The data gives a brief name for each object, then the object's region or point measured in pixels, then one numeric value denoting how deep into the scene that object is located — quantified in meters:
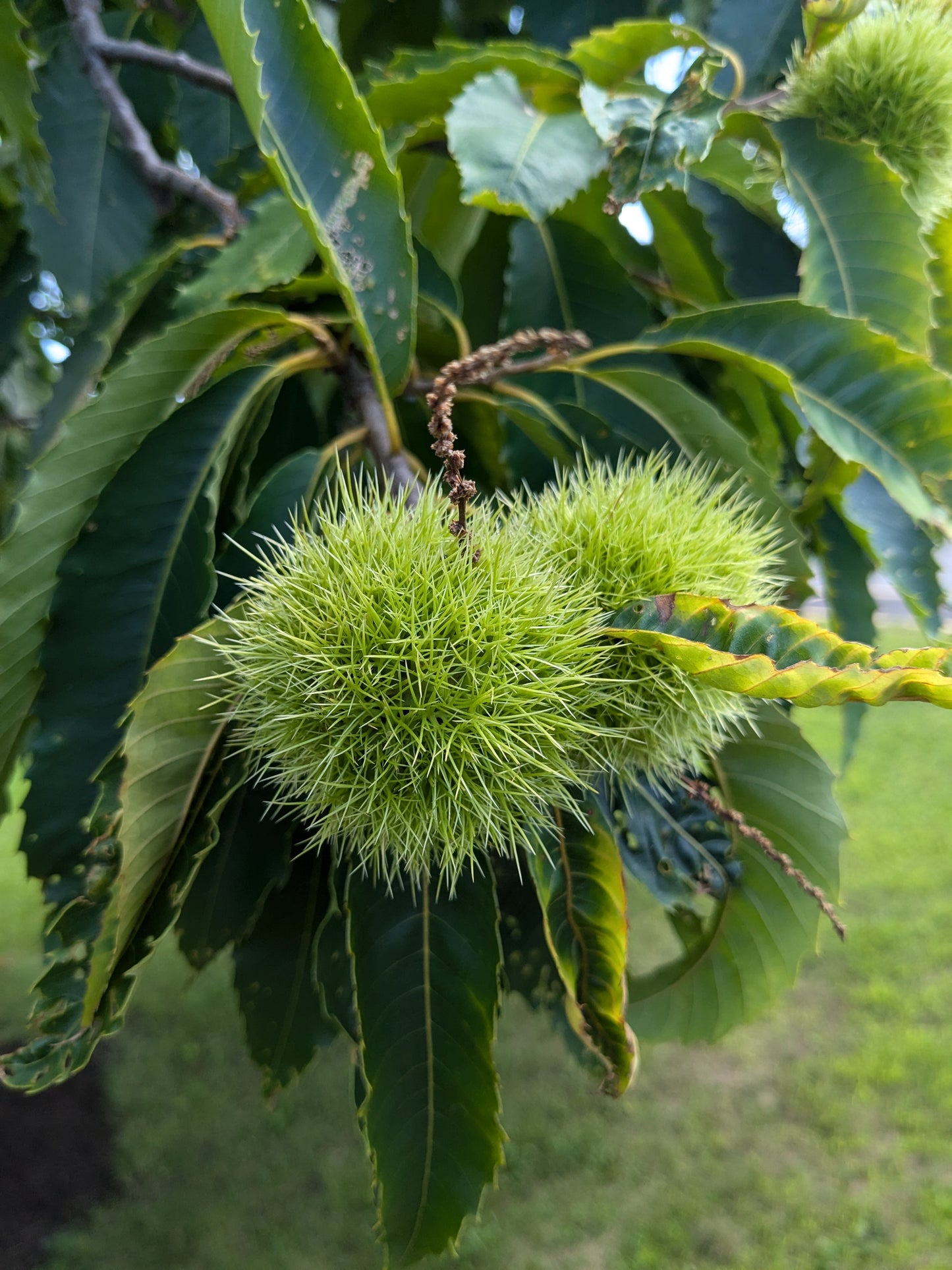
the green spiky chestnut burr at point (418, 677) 0.19
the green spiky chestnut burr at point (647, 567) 0.20
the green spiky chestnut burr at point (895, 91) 0.28
